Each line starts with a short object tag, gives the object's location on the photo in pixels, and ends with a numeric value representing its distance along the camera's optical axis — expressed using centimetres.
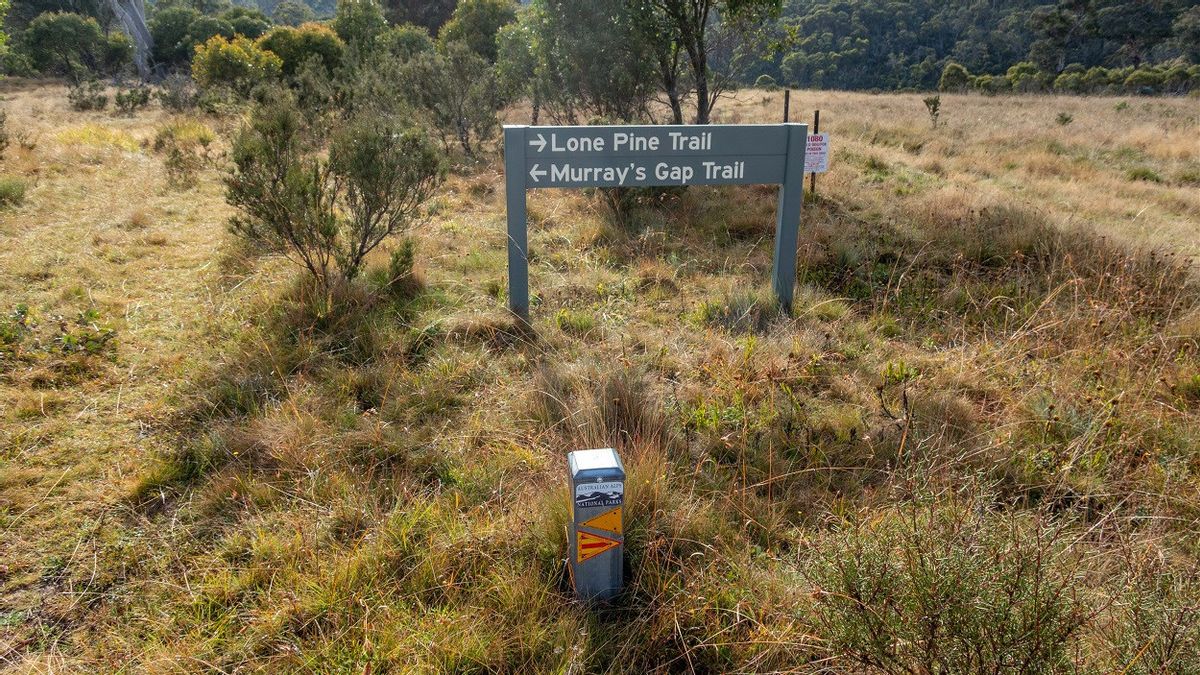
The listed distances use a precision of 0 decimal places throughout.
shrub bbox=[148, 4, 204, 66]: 3459
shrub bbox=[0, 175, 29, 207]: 780
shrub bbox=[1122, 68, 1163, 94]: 3218
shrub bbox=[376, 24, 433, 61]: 2156
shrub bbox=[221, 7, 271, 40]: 3747
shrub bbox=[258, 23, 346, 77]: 2206
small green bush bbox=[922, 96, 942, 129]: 1838
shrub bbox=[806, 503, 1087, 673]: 184
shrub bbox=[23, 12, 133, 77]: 3359
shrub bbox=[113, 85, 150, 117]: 1861
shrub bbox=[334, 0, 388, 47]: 2364
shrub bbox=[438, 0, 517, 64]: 2566
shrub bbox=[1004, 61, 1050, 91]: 3419
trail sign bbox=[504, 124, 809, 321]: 471
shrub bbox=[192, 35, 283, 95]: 1739
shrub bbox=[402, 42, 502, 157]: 1310
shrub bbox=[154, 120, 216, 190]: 958
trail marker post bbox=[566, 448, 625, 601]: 231
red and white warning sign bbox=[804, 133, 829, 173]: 791
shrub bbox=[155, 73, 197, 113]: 1766
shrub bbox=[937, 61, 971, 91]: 3622
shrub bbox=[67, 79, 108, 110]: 1984
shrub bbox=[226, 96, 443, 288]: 504
